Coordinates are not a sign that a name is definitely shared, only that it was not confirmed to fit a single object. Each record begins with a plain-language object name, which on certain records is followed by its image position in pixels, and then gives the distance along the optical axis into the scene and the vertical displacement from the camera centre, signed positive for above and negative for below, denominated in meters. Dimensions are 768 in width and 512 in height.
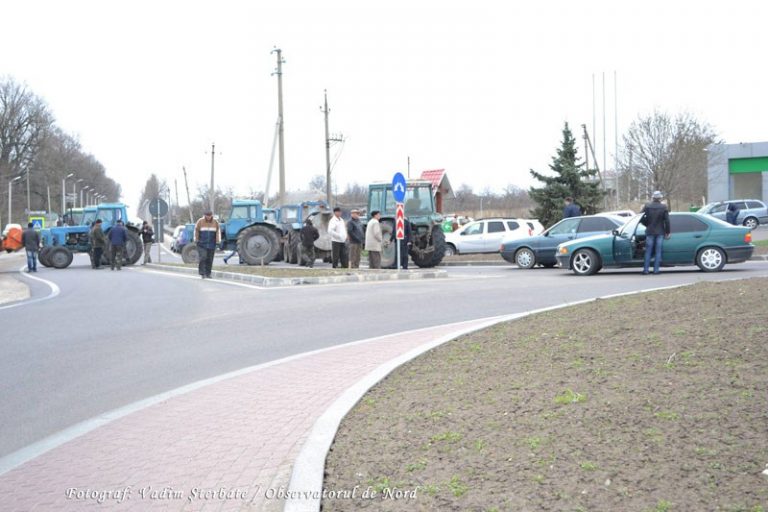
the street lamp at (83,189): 115.84 +7.46
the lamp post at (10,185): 73.94 +5.08
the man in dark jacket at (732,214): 39.13 +0.87
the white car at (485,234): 29.90 +0.04
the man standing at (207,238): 21.33 +0.03
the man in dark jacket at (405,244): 23.02 -0.21
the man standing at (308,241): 26.52 -0.11
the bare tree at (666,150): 45.62 +4.63
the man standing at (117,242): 29.06 -0.06
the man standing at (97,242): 29.48 -0.06
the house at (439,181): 42.79 +3.15
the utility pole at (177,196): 114.51 +5.99
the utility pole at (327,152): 45.56 +5.00
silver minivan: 43.84 +1.18
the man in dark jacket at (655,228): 17.59 +0.12
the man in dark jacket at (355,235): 23.19 +0.06
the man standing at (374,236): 21.72 +0.03
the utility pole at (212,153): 74.84 +7.80
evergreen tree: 36.97 +2.09
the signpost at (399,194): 20.73 +1.07
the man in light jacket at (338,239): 22.21 -0.04
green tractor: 24.47 +0.45
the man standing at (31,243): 29.45 -0.07
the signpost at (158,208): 31.88 +1.21
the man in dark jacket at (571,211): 23.97 +0.68
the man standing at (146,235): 32.97 +0.17
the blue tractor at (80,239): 31.97 +0.06
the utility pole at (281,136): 41.28 +5.06
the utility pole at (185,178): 102.38 +7.53
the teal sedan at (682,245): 18.17 -0.27
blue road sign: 20.72 +1.24
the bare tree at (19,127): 79.81 +11.11
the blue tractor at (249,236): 27.95 +0.10
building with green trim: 54.88 +4.39
